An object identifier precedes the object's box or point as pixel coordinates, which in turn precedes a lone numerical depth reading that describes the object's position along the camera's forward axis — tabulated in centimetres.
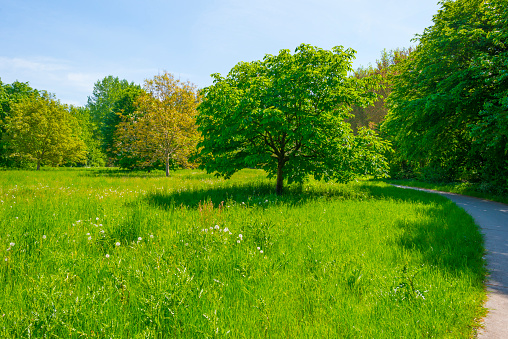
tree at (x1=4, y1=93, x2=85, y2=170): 2750
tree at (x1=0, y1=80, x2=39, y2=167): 3234
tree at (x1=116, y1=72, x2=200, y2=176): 2162
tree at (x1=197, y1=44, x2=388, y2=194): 888
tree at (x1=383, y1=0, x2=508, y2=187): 1108
